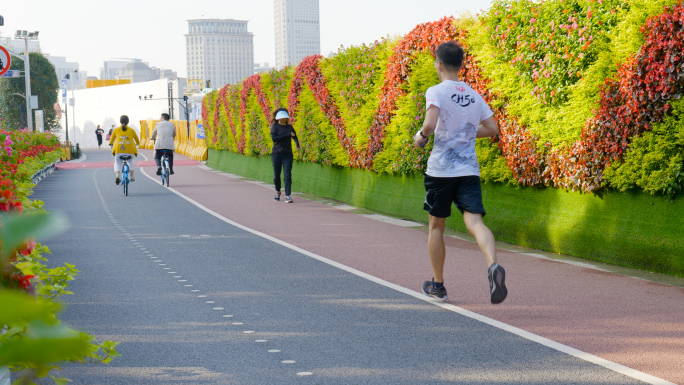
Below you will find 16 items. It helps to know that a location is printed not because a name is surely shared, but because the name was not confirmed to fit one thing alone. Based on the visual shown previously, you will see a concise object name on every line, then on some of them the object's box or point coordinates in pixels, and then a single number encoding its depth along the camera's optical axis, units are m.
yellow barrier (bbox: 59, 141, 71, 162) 45.26
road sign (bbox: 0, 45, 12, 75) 18.62
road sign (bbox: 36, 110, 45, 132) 44.59
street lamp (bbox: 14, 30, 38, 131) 41.42
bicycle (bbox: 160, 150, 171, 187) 21.19
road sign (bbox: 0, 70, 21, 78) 24.53
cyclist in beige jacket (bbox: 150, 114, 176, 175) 21.05
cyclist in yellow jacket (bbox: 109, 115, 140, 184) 19.08
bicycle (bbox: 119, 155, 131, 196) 18.39
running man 6.07
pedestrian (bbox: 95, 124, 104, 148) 74.95
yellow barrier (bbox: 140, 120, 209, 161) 39.94
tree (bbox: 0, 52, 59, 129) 68.19
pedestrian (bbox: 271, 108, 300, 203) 16.76
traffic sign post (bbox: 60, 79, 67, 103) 65.69
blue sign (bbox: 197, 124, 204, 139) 40.32
